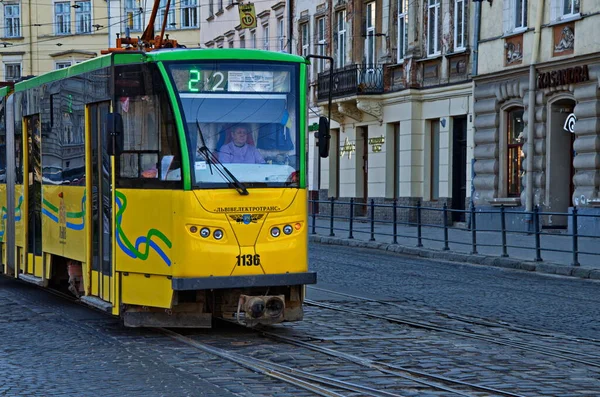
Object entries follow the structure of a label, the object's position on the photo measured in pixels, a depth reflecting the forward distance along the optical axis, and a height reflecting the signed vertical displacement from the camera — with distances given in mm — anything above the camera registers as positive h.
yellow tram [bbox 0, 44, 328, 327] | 11547 -118
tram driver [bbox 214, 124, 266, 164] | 11648 +229
